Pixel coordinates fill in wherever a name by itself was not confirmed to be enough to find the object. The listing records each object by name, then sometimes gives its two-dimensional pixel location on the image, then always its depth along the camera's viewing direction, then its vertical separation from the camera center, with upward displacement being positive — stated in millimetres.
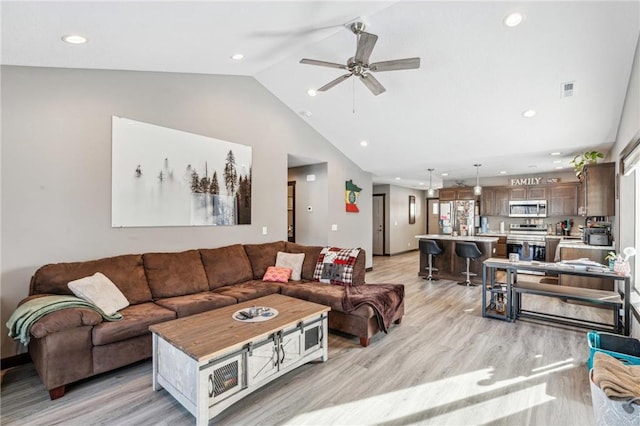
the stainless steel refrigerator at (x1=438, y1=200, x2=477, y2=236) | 7953 -46
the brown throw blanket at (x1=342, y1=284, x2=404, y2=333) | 3209 -918
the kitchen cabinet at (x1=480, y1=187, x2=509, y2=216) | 7820 +325
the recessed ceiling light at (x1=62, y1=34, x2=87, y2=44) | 2531 +1468
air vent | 3604 +1506
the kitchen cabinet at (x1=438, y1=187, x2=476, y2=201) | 8016 +539
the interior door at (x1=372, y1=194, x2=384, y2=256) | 10148 -345
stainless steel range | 7020 -638
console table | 3252 -924
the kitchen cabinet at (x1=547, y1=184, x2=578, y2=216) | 6965 +333
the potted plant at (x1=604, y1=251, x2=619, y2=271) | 3417 -500
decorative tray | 2501 -849
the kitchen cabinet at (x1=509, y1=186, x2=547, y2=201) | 7352 +521
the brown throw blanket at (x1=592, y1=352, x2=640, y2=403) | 1574 -909
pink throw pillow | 4133 -829
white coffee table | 1977 -1017
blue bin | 2400 -1047
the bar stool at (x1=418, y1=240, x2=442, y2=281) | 6266 -726
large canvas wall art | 3445 +455
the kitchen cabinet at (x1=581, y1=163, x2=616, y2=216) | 4414 +382
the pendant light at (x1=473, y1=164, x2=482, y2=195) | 7086 +567
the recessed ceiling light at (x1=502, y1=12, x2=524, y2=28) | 2860 +1852
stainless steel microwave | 7312 +156
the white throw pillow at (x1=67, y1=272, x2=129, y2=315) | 2695 -713
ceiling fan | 2651 +1430
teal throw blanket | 2261 -738
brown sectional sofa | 2314 -895
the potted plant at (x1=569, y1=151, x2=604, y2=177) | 4871 +918
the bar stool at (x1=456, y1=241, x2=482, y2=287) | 5754 -706
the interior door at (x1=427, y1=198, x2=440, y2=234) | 12312 -31
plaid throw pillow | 3918 -684
